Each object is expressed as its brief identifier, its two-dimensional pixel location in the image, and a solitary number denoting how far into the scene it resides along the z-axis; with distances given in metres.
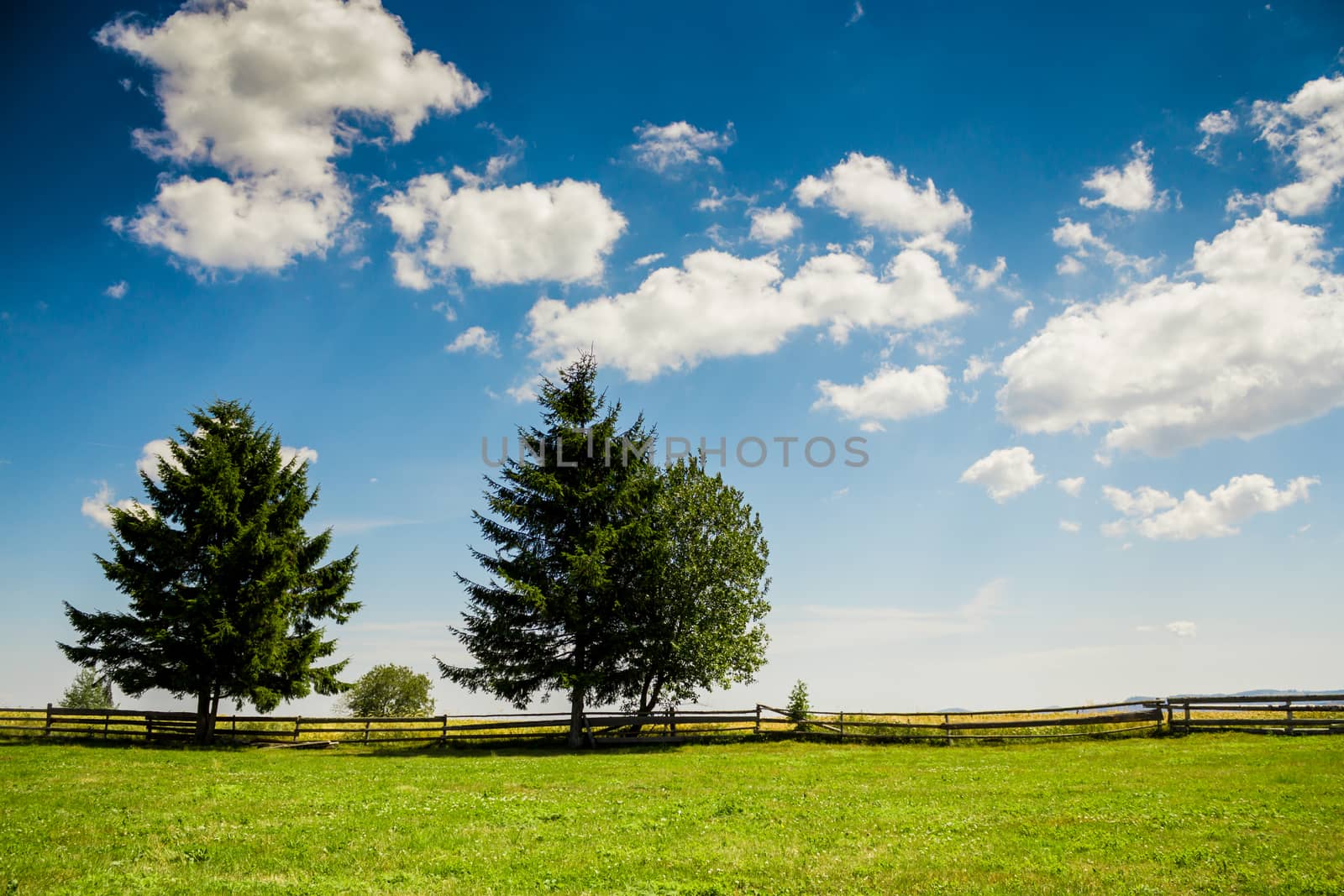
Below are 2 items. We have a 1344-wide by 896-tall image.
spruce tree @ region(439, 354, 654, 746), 32.25
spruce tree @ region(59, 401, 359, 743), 32.38
